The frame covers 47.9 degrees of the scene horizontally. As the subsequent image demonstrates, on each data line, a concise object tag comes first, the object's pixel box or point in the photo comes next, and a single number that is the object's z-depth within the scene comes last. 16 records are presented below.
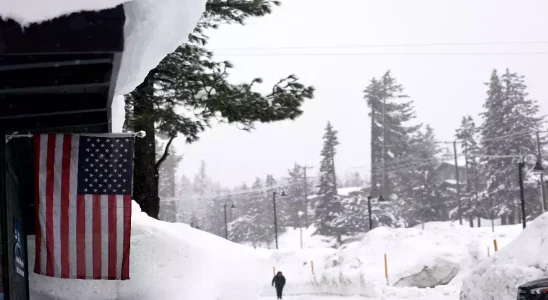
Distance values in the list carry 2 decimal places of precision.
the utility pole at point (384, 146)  76.06
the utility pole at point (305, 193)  85.54
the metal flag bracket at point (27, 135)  6.73
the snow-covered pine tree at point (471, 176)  67.05
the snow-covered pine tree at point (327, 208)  70.69
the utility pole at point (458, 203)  65.94
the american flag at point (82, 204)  6.80
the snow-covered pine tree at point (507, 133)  56.62
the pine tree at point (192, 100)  13.66
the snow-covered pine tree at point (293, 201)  92.56
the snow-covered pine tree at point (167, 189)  94.32
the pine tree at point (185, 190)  159.00
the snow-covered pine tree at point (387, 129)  77.50
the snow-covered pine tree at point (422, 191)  70.19
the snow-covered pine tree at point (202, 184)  163.52
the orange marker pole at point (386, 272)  24.46
